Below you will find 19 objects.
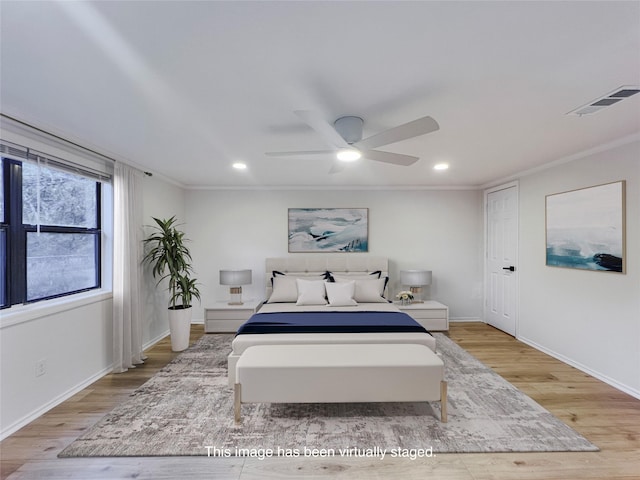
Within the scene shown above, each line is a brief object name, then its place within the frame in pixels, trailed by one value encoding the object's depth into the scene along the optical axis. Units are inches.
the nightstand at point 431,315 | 190.1
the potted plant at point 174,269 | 158.6
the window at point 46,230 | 97.4
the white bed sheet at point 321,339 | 116.9
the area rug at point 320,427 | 84.4
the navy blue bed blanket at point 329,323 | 125.6
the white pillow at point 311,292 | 171.8
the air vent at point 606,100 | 78.3
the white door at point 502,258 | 183.5
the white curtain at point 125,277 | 136.1
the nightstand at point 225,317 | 186.2
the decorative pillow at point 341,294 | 168.4
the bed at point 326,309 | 118.2
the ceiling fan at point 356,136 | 78.4
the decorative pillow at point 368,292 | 179.5
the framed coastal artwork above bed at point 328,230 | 211.6
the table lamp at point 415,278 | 195.0
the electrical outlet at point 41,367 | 101.4
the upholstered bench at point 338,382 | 94.1
